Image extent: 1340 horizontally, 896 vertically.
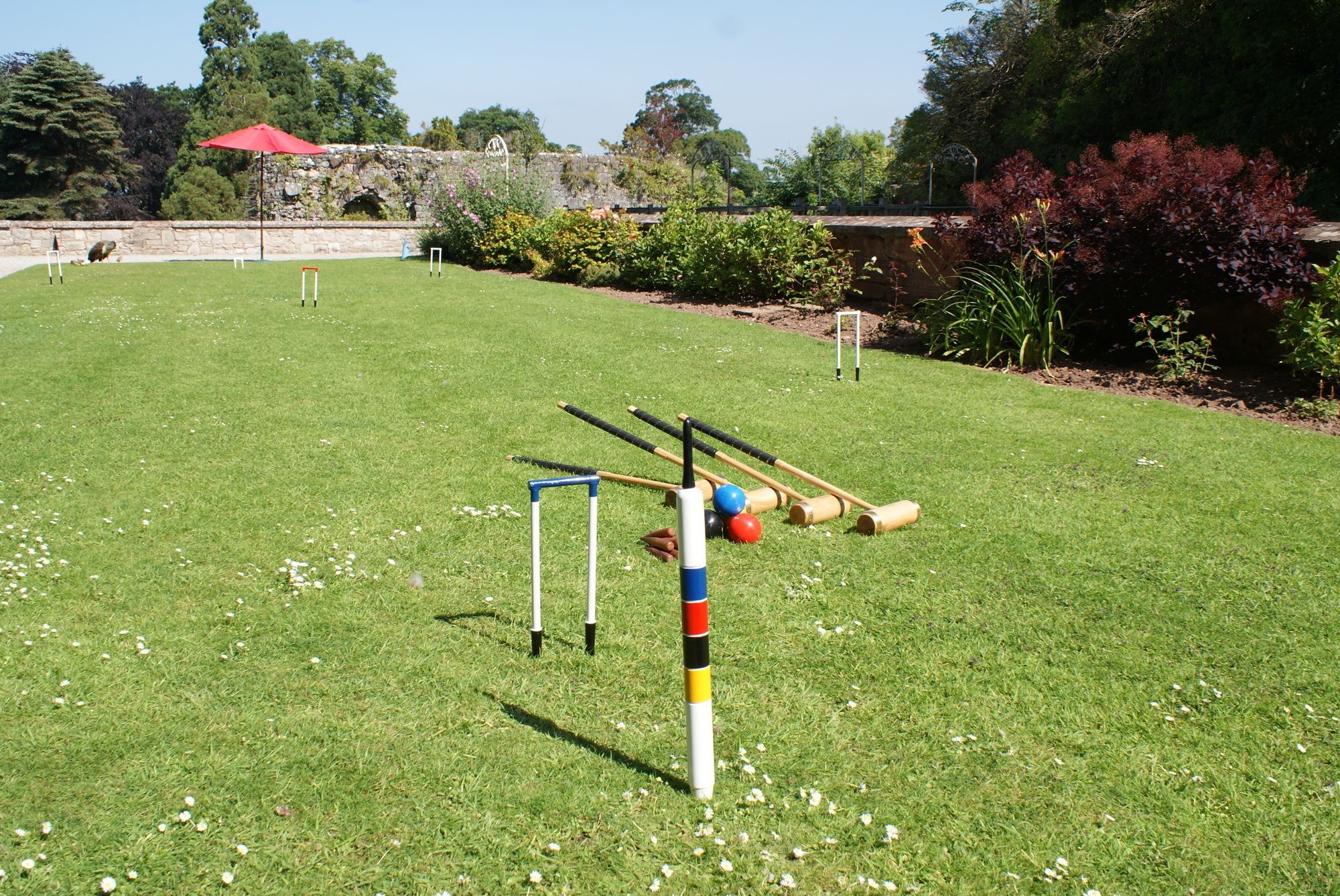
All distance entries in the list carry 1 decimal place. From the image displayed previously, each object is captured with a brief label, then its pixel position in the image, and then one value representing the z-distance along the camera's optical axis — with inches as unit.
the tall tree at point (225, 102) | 1461.6
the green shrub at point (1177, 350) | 327.3
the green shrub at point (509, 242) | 787.4
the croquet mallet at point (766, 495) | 201.0
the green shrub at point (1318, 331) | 288.2
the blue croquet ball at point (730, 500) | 187.6
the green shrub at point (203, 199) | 1411.2
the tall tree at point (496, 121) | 2997.0
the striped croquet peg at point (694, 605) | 102.3
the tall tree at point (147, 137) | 1759.4
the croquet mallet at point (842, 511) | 193.9
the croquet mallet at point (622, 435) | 169.2
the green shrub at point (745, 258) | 509.0
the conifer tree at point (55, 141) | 1477.6
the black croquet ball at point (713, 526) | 188.9
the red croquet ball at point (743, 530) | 189.9
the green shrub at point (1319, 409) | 283.7
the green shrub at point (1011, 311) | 361.1
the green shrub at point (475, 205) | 860.0
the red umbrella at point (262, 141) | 802.2
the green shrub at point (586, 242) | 674.8
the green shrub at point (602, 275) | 671.1
